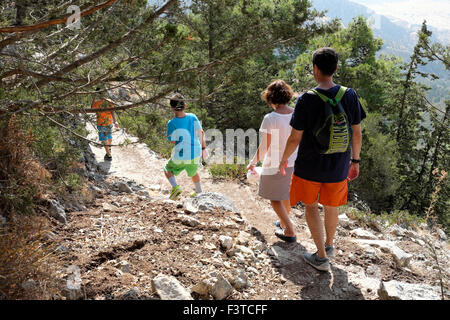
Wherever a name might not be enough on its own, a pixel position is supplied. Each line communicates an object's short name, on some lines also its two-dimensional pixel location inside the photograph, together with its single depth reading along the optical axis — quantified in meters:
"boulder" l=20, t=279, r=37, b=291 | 2.18
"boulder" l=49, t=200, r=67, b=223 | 3.50
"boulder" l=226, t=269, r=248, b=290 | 2.88
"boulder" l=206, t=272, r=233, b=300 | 2.64
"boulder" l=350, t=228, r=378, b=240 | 4.66
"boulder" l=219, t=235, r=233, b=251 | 3.39
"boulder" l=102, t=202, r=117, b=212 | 4.23
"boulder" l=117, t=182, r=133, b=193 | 5.81
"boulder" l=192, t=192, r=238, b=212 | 4.49
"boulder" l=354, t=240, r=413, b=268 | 3.76
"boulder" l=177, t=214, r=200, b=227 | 3.82
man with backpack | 2.79
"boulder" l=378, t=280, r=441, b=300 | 2.55
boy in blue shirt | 4.68
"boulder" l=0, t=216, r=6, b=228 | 2.78
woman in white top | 3.63
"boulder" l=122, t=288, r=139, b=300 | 2.45
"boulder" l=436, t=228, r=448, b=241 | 7.69
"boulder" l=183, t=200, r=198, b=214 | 4.20
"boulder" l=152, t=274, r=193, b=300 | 2.47
